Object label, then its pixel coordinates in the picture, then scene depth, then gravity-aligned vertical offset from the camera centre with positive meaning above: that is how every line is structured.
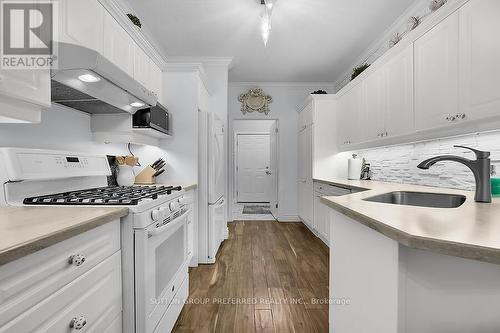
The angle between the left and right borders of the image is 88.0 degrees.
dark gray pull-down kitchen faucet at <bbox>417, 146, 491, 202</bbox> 1.29 -0.02
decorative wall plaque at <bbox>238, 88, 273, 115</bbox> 5.02 +1.26
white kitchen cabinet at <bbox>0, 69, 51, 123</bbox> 1.00 +0.29
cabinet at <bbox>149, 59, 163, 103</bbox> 2.63 +0.92
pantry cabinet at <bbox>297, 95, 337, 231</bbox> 4.08 +0.46
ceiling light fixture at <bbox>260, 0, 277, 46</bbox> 2.47 +1.47
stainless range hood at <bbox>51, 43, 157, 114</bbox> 1.27 +0.49
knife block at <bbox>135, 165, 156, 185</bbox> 2.66 -0.12
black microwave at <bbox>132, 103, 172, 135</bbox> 2.25 +0.43
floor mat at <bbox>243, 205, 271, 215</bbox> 6.24 -1.12
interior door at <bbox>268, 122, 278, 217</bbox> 5.21 -0.10
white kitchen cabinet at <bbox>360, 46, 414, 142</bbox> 2.26 +0.67
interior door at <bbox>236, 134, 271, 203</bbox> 7.94 +0.06
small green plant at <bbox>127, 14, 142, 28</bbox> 2.35 +1.33
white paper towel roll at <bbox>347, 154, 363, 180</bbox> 3.49 -0.02
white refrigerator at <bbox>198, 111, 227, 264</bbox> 2.94 -0.28
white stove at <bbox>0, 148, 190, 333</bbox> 1.27 -0.27
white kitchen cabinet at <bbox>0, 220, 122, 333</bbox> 0.67 -0.39
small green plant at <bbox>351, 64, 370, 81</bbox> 3.30 +1.26
